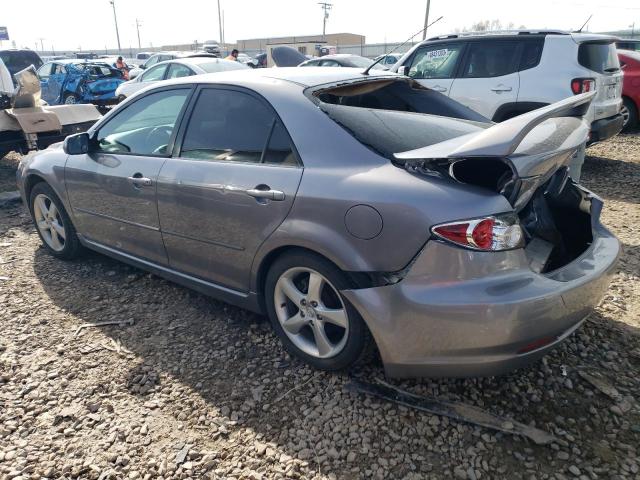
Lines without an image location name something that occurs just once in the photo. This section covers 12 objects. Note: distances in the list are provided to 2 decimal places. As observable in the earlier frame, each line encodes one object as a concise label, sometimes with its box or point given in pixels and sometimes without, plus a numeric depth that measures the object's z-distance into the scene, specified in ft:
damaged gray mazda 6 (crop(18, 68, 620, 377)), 6.91
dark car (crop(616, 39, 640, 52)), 43.47
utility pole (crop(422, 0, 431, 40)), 110.24
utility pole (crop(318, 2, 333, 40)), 185.07
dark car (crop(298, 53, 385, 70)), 39.93
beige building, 179.20
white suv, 20.27
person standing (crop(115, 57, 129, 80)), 53.59
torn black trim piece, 7.47
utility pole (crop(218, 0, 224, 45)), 184.65
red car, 28.89
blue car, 46.60
